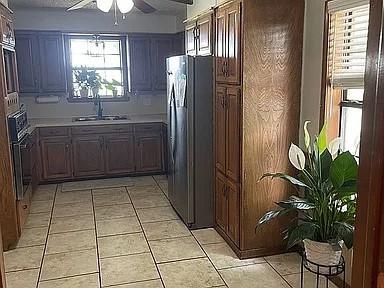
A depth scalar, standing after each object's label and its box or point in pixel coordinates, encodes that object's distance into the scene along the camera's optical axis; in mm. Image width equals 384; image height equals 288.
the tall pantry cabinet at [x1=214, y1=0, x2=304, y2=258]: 2938
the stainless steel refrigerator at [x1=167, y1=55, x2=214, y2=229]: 3584
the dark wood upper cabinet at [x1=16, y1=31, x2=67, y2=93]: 5316
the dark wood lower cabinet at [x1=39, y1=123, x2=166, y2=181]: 5273
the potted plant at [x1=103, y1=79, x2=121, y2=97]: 6004
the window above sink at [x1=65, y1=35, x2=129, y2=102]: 5766
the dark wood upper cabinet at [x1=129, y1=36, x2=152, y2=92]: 5832
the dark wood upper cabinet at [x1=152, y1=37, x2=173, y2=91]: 5875
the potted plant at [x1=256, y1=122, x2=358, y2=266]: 2172
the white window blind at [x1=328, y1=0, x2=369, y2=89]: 2439
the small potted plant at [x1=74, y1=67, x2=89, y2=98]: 5809
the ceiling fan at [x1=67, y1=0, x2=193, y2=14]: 3089
